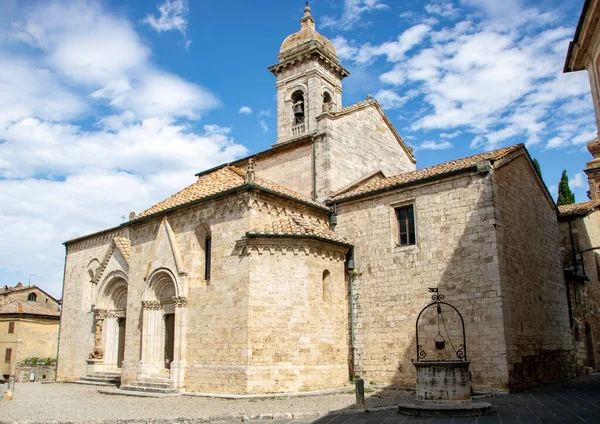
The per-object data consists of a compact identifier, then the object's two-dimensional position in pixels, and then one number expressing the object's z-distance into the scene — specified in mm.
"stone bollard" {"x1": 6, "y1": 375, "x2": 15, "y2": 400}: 16938
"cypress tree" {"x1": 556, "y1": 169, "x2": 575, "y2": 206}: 35469
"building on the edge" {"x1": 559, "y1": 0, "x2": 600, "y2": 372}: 21094
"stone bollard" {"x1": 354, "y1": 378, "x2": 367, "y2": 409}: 12226
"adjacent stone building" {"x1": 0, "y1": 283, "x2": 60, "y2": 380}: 37188
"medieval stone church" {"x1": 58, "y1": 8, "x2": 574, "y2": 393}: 15617
